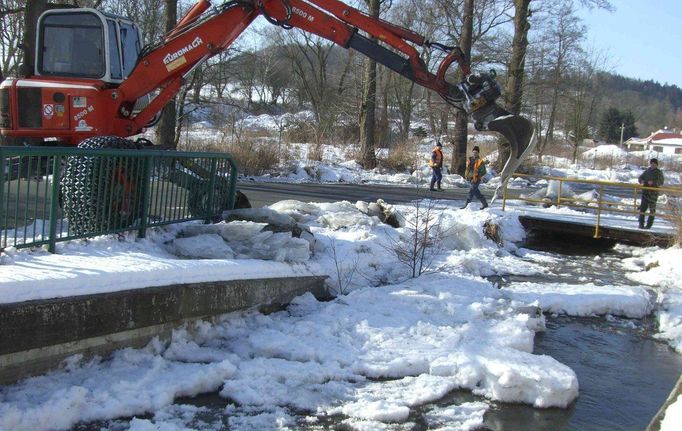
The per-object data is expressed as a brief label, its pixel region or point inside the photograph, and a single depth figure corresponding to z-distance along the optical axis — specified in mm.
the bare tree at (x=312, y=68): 57781
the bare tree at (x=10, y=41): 32312
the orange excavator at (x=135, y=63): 9805
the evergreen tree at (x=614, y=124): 91688
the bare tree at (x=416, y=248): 9793
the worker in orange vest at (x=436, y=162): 22344
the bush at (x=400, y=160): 29766
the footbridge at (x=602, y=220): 14523
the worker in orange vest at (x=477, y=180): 16797
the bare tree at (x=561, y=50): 36775
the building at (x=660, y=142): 106812
